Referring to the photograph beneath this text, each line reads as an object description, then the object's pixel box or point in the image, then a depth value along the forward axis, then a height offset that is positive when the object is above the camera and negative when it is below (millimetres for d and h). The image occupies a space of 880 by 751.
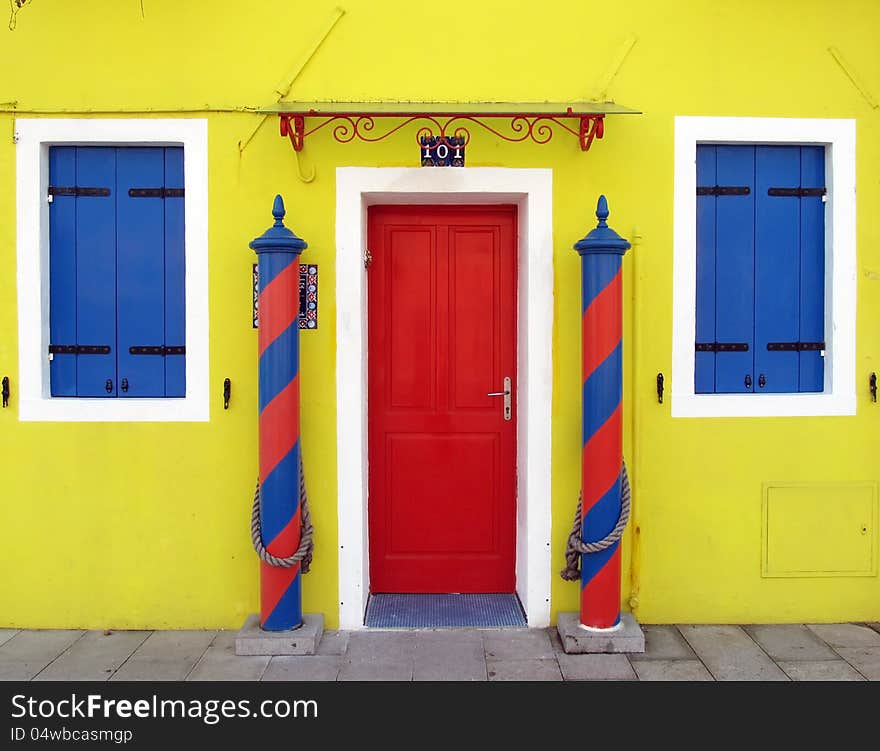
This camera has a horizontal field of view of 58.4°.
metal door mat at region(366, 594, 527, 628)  4320 -1401
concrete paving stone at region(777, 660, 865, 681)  3746 -1490
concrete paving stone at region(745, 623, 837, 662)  3979 -1466
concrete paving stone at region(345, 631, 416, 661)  4008 -1462
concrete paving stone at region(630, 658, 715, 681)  3744 -1486
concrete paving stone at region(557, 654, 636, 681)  3752 -1484
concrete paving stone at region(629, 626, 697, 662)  3963 -1462
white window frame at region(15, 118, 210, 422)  4227 +578
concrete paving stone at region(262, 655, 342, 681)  3762 -1488
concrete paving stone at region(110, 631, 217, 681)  3779 -1473
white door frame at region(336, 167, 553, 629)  4246 +137
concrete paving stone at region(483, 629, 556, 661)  3975 -1460
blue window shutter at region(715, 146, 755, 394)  4406 +407
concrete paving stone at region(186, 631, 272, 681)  3762 -1481
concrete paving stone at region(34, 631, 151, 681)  3768 -1469
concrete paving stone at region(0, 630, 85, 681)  3785 -1460
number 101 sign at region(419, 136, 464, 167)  4219 +1144
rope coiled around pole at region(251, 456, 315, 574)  3988 -914
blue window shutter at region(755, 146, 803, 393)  4406 +538
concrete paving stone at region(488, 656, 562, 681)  3750 -1487
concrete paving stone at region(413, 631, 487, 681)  3770 -1469
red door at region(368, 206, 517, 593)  4578 -203
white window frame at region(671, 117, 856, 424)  4285 +570
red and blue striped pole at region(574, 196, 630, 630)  4004 -219
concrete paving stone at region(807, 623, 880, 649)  4133 -1461
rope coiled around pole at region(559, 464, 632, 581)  4020 -926
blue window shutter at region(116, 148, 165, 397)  4328 +514
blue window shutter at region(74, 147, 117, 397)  4344 +354
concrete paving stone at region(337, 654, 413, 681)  3762 -1490
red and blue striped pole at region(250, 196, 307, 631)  3975 -224
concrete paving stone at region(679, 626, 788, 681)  3779 -1472
